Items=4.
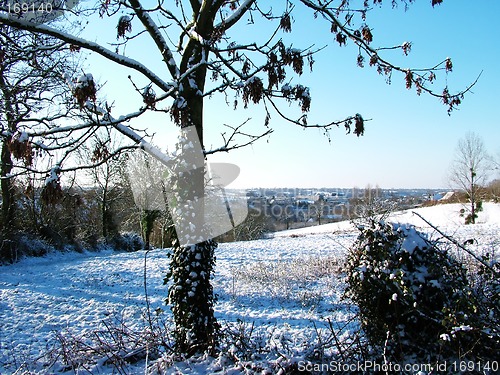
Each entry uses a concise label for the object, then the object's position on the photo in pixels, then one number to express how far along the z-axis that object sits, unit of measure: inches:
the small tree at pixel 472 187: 1207.6
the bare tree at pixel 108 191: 1008.9
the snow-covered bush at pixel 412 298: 114.1
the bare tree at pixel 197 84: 137.0
